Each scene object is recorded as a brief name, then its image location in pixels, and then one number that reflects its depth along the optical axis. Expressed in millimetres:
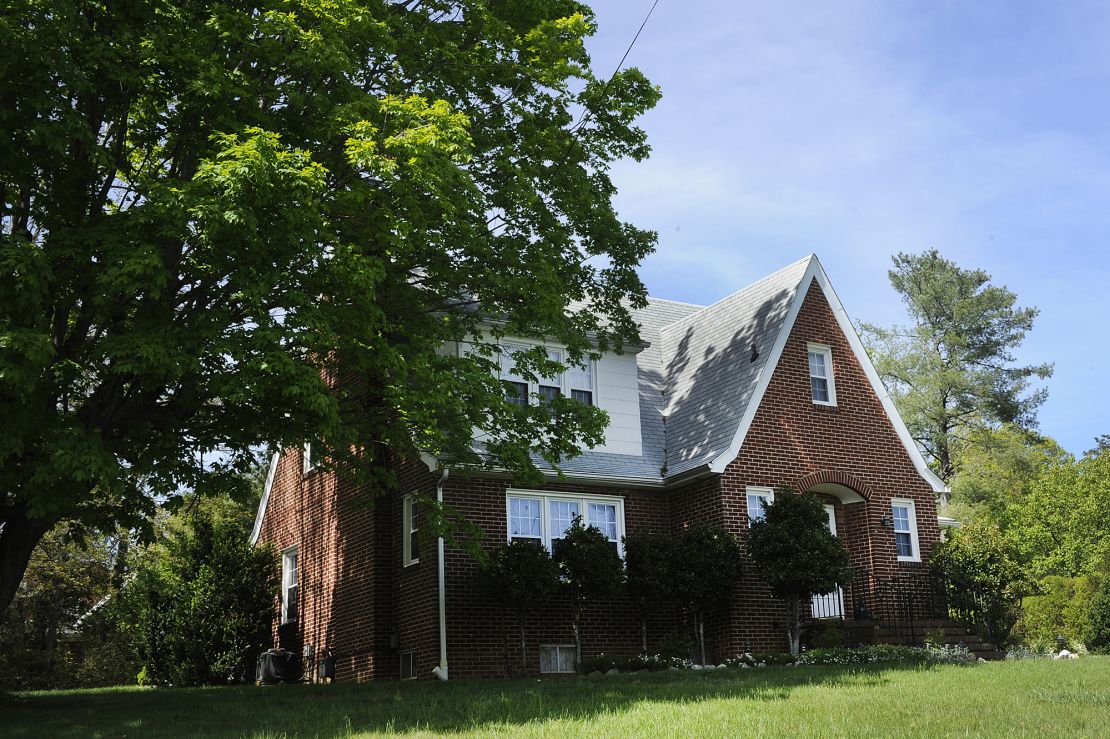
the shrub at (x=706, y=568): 19172
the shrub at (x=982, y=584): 21391
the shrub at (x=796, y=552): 18734
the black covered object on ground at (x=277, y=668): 22812
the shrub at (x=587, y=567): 18516
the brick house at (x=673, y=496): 19656
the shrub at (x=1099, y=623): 21984
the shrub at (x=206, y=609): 22781
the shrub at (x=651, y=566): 19188
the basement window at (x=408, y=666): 19922
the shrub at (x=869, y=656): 17062
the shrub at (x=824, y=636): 19578
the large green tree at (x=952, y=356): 48531
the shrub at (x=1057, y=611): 28109
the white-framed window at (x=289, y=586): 24969
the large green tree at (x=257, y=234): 12078
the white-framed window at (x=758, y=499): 21250
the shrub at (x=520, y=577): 17938
